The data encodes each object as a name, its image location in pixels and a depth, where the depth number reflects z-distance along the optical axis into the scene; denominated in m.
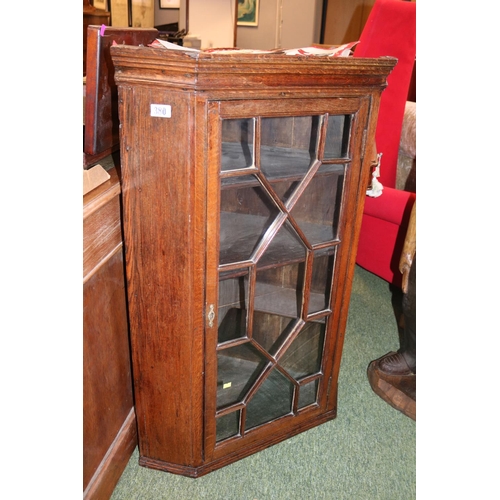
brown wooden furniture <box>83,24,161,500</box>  1.20
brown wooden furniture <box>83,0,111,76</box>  3.45
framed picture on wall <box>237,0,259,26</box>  6.22
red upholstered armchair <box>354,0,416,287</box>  2.22
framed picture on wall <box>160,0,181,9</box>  4.70
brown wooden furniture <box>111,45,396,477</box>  1.13
